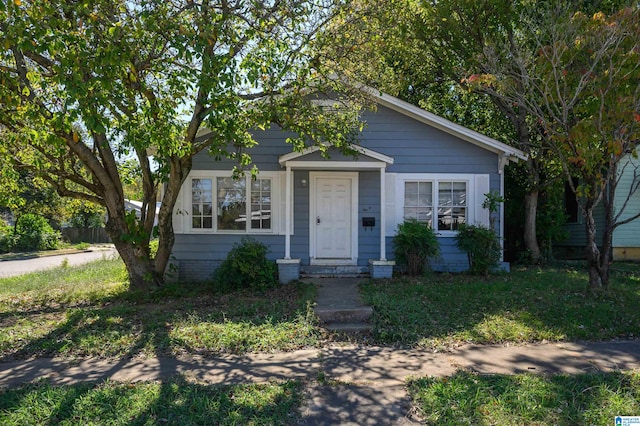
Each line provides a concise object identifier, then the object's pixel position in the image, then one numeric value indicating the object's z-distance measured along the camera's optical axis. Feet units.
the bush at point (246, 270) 29.17
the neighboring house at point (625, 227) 43.37
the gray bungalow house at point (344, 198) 34.14
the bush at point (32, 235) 77.97
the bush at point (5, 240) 75.36
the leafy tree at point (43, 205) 83.51
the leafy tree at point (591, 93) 20.67
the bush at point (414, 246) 31.53
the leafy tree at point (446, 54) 27.53
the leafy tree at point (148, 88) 18.30
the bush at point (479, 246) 32.01
